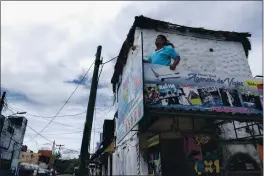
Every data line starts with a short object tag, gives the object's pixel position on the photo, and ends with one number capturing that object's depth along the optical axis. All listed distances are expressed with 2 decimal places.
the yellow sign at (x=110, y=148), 15.11
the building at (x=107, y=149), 16.76
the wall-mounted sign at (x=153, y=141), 8.30
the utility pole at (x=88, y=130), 7.29
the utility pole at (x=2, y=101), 19.66
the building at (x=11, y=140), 28.66
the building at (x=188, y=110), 8.68
